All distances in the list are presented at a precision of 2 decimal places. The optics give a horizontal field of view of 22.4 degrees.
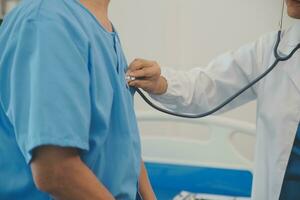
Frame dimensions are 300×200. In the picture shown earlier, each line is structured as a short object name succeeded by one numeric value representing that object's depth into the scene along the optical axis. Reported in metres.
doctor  2.55
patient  1.75
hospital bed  3.90
